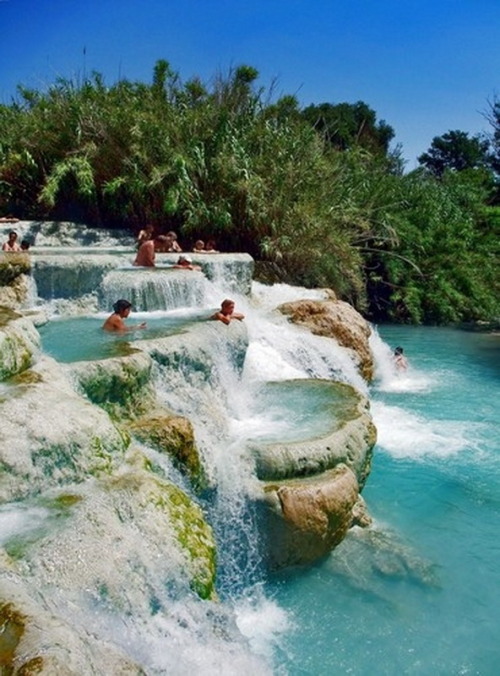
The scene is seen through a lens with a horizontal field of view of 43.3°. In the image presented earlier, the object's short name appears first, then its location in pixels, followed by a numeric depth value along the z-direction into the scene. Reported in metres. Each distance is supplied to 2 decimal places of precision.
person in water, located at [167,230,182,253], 13.48
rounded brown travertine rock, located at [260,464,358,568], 5.20
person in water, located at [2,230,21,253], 11.75
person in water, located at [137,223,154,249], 13.01
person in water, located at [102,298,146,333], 7.81
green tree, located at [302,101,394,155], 34.50
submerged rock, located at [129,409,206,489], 5.22
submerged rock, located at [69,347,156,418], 5.55
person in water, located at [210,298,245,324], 8.35
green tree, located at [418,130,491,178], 44.50
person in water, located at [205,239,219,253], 13.81
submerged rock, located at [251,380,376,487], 5.52
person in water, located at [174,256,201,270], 10.85
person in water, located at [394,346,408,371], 11.89
